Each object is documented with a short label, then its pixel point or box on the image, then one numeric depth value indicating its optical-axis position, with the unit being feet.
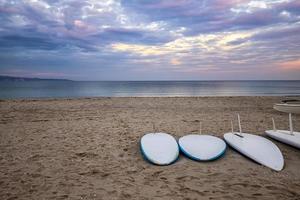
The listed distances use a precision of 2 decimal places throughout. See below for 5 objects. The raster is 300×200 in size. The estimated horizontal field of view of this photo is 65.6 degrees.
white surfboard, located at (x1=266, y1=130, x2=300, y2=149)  16.91
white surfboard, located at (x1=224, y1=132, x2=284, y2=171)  13.93
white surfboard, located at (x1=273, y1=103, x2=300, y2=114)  19.41
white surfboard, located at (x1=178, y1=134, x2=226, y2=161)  14.94
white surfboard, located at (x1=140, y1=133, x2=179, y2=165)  14.42
